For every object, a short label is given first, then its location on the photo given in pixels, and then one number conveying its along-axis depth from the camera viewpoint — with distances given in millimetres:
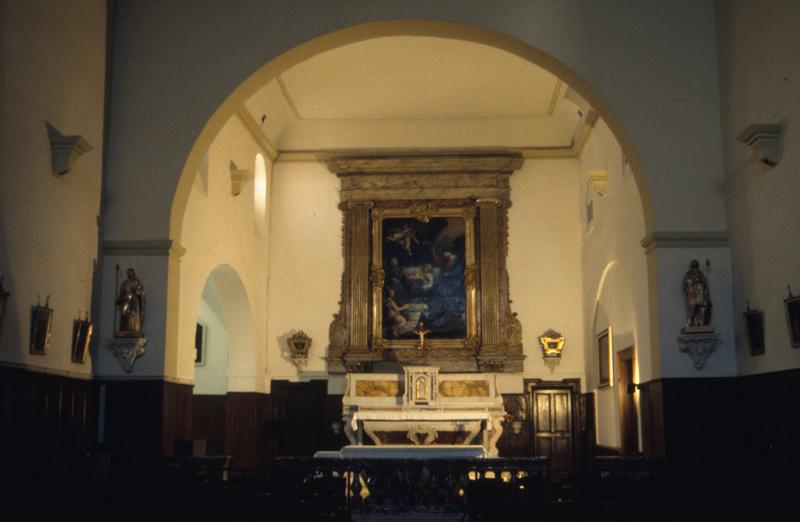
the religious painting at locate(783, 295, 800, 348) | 8719
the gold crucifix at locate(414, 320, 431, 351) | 18812
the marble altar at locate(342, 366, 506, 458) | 16781
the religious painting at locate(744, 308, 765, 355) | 9656
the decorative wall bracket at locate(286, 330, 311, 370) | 19000
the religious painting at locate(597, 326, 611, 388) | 16255
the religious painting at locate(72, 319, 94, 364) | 10250
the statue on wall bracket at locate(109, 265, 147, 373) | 10695
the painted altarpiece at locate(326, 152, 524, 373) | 19031
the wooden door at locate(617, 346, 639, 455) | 14117
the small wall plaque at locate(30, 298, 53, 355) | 9148
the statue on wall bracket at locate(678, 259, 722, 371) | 10297
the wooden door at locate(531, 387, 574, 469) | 18703
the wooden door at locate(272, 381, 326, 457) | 18875
